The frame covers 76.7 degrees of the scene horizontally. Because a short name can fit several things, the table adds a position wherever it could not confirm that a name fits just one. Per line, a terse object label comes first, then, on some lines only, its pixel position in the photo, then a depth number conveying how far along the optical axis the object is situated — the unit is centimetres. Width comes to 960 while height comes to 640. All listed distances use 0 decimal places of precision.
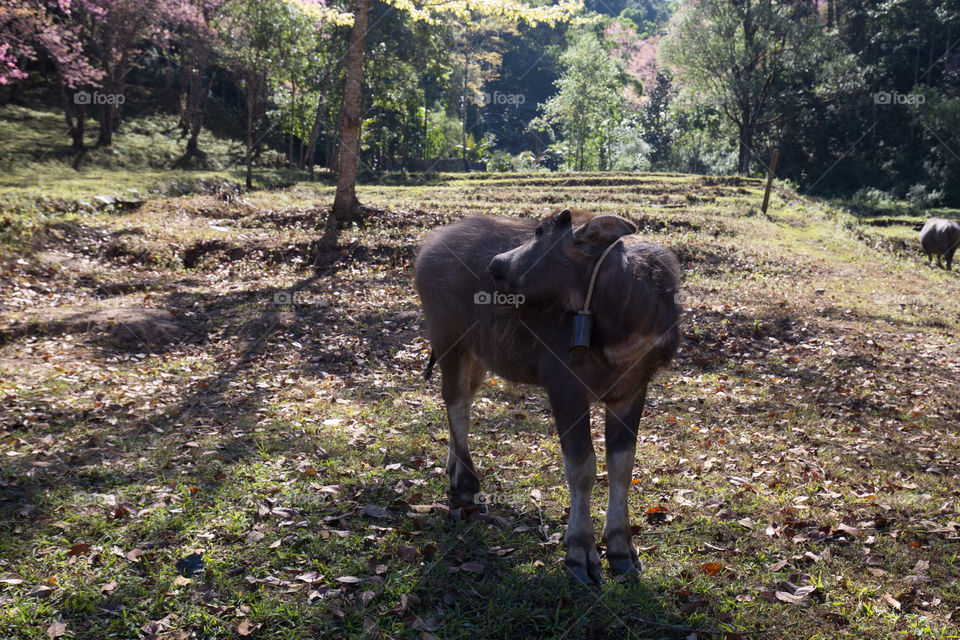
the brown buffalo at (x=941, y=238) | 1833
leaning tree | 1381
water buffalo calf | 361
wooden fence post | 2258
